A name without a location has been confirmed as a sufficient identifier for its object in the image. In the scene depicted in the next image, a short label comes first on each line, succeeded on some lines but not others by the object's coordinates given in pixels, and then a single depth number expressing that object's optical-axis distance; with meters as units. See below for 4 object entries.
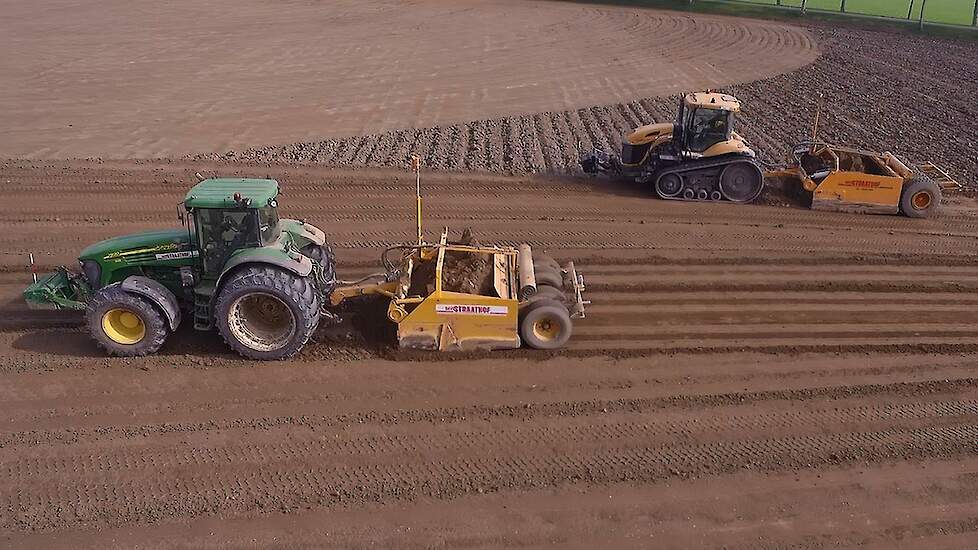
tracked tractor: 14.98
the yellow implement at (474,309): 9.27
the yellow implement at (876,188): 14.47
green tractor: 8.84
